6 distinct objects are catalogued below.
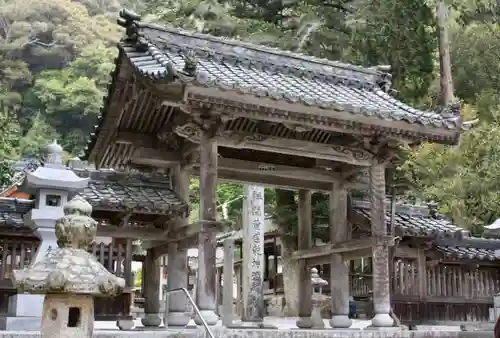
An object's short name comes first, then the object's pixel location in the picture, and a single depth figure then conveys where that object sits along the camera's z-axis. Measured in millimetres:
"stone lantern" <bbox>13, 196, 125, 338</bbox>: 5285
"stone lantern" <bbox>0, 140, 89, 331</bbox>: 8383
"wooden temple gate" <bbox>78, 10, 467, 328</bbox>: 8719
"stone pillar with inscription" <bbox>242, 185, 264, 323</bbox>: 15258
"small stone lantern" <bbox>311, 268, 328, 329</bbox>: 11688
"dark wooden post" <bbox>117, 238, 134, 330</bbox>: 10052
